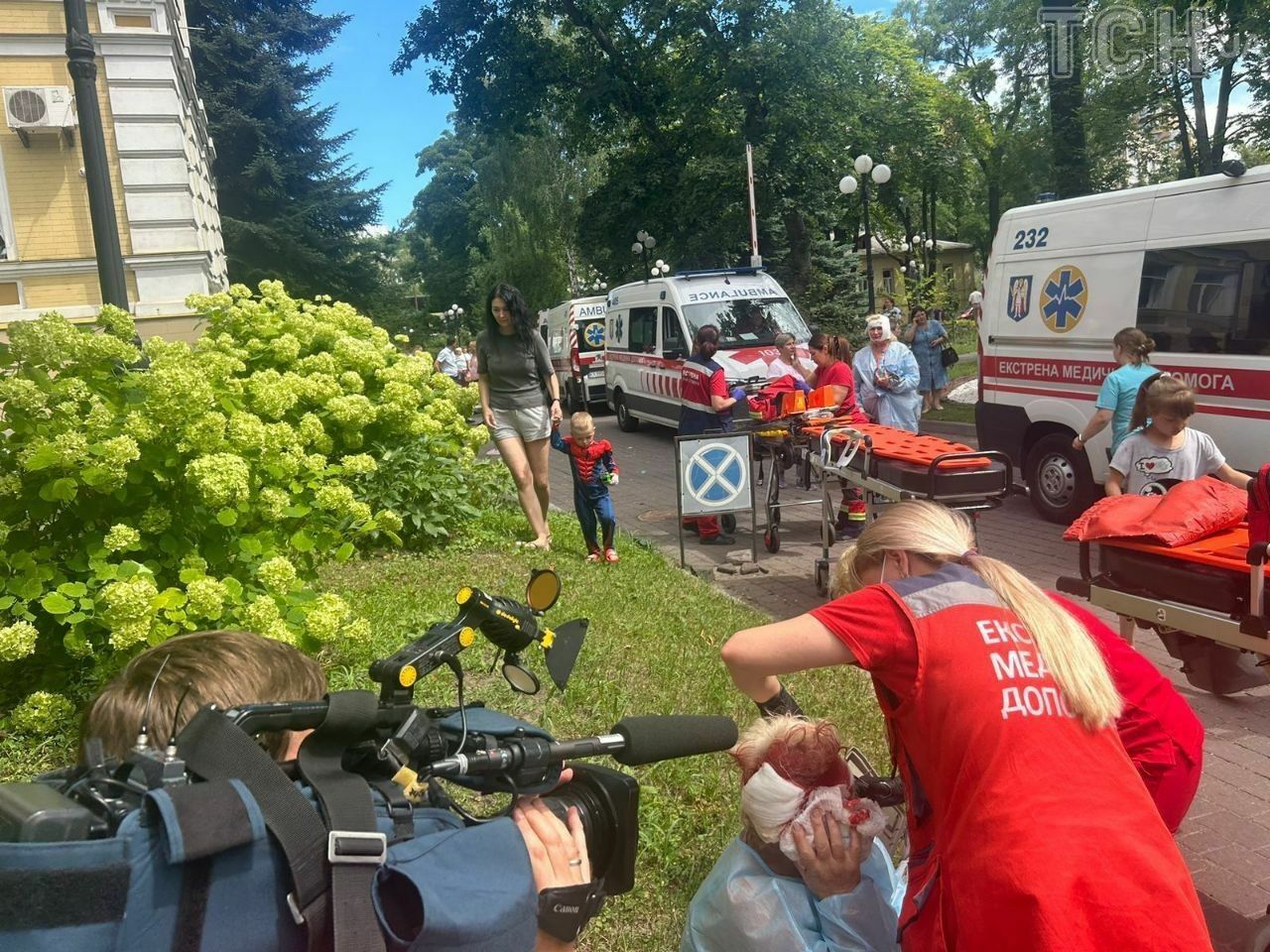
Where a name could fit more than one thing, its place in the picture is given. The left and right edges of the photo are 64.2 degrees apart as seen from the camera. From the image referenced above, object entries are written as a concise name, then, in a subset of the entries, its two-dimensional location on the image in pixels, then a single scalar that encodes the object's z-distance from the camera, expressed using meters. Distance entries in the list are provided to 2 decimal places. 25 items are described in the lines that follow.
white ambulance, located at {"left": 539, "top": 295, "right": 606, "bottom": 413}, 21.80
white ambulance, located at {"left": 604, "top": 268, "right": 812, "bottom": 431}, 15.20
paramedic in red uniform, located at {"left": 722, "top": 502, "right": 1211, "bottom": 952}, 1.76
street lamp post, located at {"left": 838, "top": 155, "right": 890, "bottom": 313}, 21.74
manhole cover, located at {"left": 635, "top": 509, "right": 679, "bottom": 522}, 10.40
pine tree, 31.36
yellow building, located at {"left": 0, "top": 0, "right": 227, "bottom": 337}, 15.59
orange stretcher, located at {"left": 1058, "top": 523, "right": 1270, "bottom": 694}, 3.17
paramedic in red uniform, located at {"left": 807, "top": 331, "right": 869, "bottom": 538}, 8.57
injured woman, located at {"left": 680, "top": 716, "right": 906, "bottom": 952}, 2.26
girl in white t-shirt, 5.47
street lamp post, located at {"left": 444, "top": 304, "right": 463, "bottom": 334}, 60.91
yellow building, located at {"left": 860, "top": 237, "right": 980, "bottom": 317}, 54.81
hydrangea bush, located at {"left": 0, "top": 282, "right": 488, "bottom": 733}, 3.50
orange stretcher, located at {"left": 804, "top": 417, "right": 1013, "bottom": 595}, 5.87
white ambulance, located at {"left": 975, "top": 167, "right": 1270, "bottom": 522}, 7.64
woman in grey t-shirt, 7.73
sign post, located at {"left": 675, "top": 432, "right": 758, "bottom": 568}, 7.67
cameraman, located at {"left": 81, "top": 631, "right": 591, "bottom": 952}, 1.36
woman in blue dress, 17.17
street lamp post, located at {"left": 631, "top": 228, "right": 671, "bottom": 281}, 27.85
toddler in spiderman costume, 7.65
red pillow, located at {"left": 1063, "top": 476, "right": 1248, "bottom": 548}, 3.54
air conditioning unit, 15.12
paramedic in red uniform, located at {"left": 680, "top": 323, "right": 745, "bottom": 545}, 9.07
